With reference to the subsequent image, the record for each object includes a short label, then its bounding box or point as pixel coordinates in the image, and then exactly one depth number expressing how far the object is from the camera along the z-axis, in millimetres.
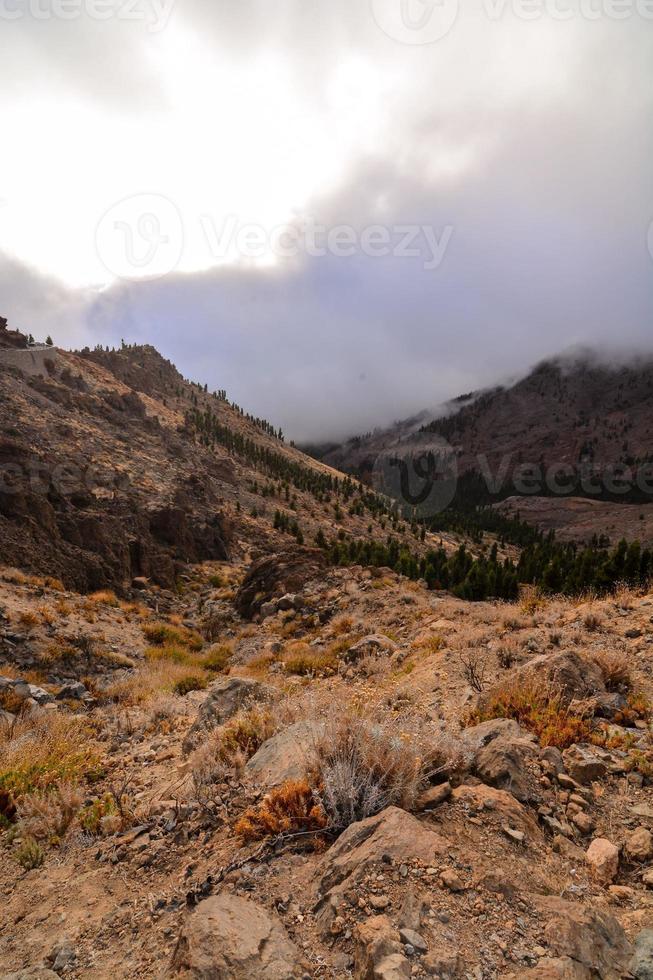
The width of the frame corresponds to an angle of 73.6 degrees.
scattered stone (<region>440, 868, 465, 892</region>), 2893
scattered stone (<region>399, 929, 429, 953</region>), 2467
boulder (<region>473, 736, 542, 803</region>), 4031
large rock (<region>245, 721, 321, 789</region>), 4379
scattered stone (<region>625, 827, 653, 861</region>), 3465
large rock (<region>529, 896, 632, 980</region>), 2443
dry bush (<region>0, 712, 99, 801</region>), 5371
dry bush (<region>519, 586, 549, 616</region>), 10836
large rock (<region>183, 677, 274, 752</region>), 6562
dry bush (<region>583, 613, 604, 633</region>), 8643
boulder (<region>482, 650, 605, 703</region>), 5758
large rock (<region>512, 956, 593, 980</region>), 2352
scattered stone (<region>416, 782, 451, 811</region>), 3772
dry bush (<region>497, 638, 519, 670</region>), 7836
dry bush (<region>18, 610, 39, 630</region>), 13106
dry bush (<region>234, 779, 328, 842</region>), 3736
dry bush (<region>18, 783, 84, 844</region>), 4613
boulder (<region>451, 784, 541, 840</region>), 3592
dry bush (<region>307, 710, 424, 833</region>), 3732
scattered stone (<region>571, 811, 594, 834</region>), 3750
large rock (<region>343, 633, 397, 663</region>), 10973
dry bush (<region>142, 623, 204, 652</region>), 16453
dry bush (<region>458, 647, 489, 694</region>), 7062
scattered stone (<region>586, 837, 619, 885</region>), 3268
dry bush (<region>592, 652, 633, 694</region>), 6230
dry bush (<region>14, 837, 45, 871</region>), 4195
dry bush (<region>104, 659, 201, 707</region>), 9961
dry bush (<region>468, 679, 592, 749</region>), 4895
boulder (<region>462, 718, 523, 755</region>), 4602
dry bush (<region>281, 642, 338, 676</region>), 11000
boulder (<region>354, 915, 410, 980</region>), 2330
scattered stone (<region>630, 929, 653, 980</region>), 2424
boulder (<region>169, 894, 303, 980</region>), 2461
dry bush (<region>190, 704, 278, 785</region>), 4859
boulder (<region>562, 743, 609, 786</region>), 4344
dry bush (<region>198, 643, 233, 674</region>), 13990
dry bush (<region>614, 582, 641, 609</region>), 9555
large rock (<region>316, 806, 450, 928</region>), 2977
